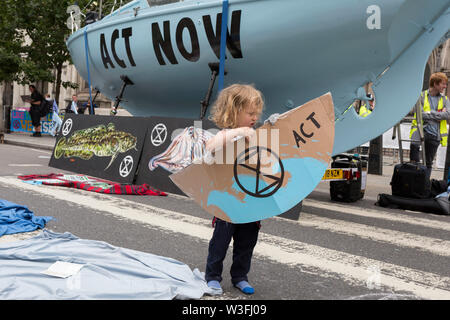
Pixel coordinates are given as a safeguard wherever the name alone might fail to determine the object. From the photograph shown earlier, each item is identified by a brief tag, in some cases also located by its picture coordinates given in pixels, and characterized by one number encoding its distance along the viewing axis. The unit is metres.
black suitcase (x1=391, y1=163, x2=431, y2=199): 7.14
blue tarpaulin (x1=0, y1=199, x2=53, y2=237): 4.53
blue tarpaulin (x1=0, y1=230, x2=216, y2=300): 2.95
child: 3.07
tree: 22.17
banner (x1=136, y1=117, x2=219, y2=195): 7.08
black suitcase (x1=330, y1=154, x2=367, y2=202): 7.51
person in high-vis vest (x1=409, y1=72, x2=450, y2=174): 8.00
